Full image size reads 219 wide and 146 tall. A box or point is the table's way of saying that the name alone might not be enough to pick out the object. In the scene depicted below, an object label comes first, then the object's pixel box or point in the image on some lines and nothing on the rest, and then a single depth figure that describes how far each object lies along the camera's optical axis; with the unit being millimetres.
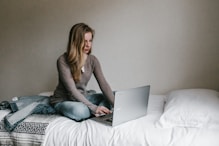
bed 1333
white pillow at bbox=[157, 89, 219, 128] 1456
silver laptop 1415
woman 1668
